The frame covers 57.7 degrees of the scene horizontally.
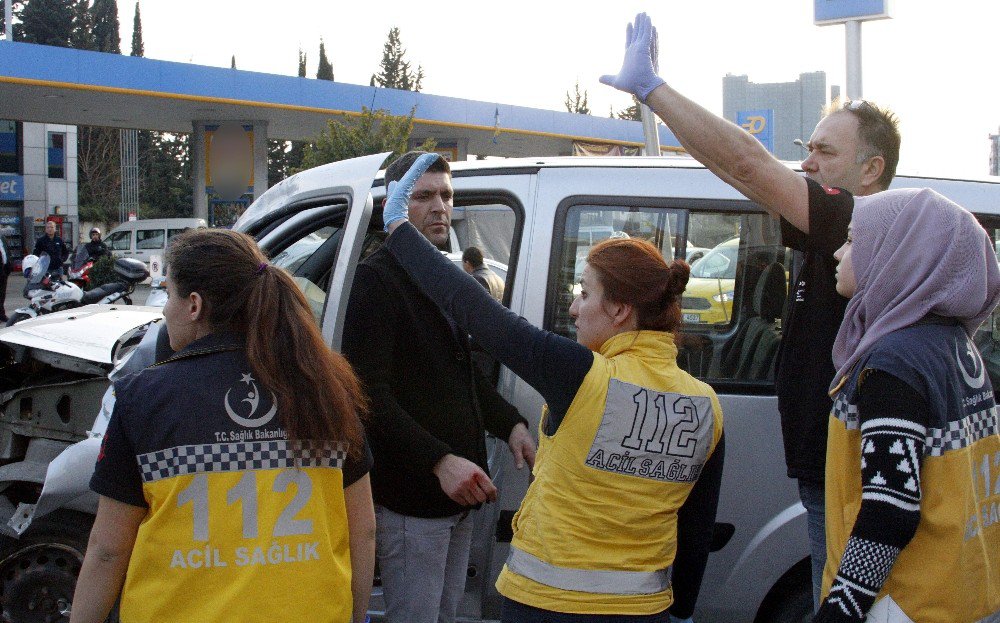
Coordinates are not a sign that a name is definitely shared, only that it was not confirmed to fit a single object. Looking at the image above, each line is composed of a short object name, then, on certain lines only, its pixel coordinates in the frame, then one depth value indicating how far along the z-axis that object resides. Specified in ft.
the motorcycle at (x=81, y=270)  58.85
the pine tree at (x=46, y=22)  175.63
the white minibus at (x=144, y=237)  92.02
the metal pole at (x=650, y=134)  16.93
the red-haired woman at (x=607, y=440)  6.59
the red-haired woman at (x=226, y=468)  6.05
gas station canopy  67.31
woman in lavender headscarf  5.72
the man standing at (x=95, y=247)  62.49
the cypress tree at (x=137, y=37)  207.04
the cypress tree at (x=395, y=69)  238.68
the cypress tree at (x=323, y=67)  207.92
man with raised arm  8.05
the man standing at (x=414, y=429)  8.51
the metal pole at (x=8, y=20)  94.12
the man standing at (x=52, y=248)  61.00
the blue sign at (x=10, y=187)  114.62
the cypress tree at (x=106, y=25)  188.34
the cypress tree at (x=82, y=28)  180.45
